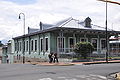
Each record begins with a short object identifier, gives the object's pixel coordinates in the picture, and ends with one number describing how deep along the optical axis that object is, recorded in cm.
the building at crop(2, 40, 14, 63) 4122
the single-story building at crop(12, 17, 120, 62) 2342
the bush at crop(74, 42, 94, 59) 2018
